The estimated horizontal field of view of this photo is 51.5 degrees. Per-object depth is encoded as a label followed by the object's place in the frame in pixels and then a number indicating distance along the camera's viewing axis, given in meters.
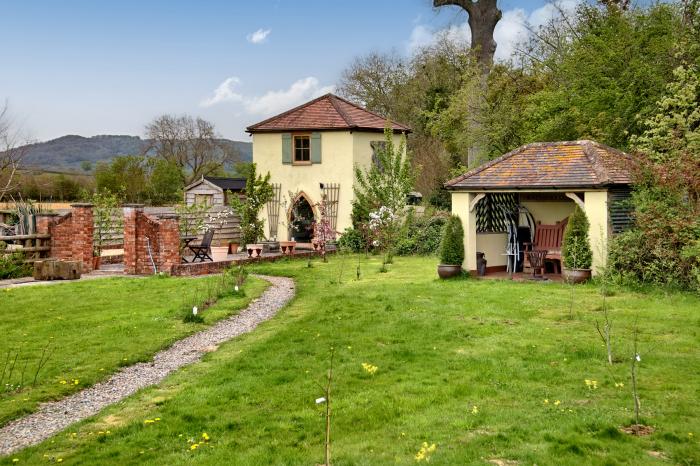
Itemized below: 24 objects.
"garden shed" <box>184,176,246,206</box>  32.81
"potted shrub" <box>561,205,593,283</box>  16.36
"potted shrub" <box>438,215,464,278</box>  17.89
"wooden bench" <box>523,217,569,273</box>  18.70
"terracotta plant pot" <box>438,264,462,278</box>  17.84
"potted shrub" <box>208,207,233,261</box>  26.60
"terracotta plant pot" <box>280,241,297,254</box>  25.19
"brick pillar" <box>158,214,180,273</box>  19.86
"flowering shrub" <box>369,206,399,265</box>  23.83
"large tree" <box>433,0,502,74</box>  30.09
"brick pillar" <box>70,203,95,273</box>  20.25
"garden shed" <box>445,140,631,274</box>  16.42
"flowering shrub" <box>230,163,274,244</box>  27.02
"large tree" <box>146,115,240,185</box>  64.25
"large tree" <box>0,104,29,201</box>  31.66
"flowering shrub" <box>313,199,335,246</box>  22.83
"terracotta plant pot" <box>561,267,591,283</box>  16.34
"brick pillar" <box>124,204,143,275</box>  19.92
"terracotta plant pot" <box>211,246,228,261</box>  22.97
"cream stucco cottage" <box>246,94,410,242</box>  27.80
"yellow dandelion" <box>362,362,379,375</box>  8.29
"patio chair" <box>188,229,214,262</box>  21.94
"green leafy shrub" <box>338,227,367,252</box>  26.77
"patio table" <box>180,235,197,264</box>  21.22
